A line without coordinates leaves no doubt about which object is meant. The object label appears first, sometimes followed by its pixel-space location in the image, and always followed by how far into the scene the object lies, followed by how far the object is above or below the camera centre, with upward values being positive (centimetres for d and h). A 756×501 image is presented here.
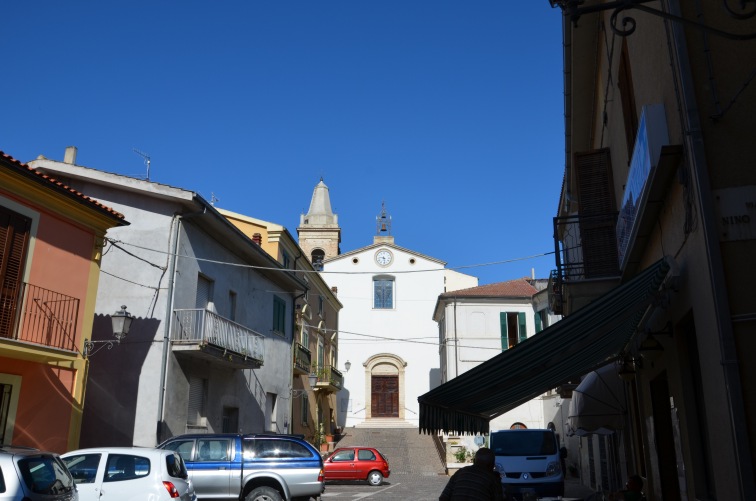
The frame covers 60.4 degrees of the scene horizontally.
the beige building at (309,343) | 2509 +463
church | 4612 +737
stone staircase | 2970 -48
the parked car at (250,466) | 1195 -56
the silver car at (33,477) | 668 -44
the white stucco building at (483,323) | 3562 +603
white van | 1372 -53
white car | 930 -56
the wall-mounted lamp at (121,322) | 1338 +224
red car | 2289 -105
